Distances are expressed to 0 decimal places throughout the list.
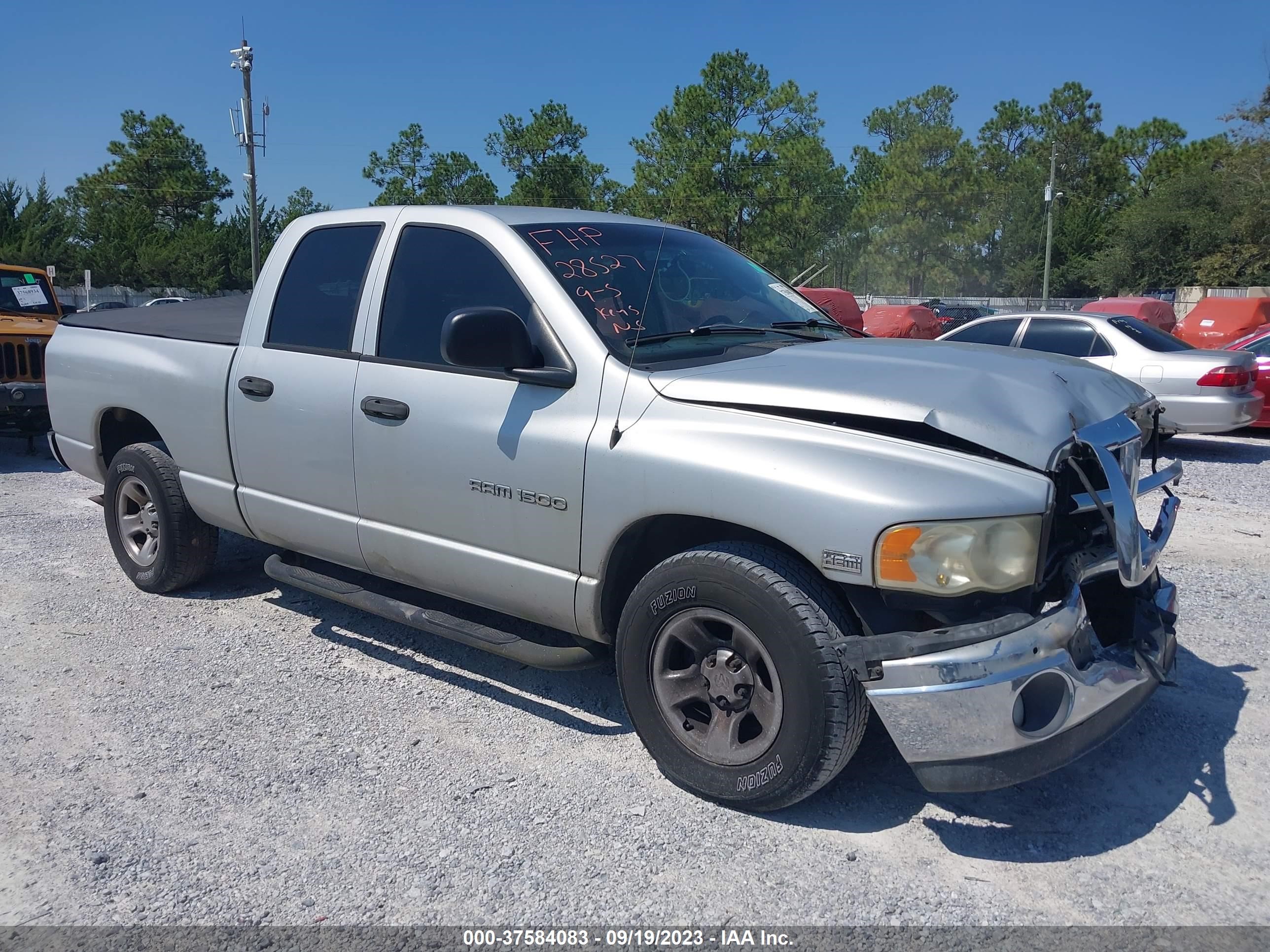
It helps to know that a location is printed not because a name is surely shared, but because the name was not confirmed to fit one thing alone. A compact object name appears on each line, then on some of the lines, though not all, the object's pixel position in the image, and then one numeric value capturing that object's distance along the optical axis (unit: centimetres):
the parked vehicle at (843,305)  2005
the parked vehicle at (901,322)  2362
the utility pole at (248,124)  3488
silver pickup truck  277
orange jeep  941
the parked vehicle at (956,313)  3556
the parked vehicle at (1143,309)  1994
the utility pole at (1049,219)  4782
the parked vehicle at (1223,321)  1834
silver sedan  982
